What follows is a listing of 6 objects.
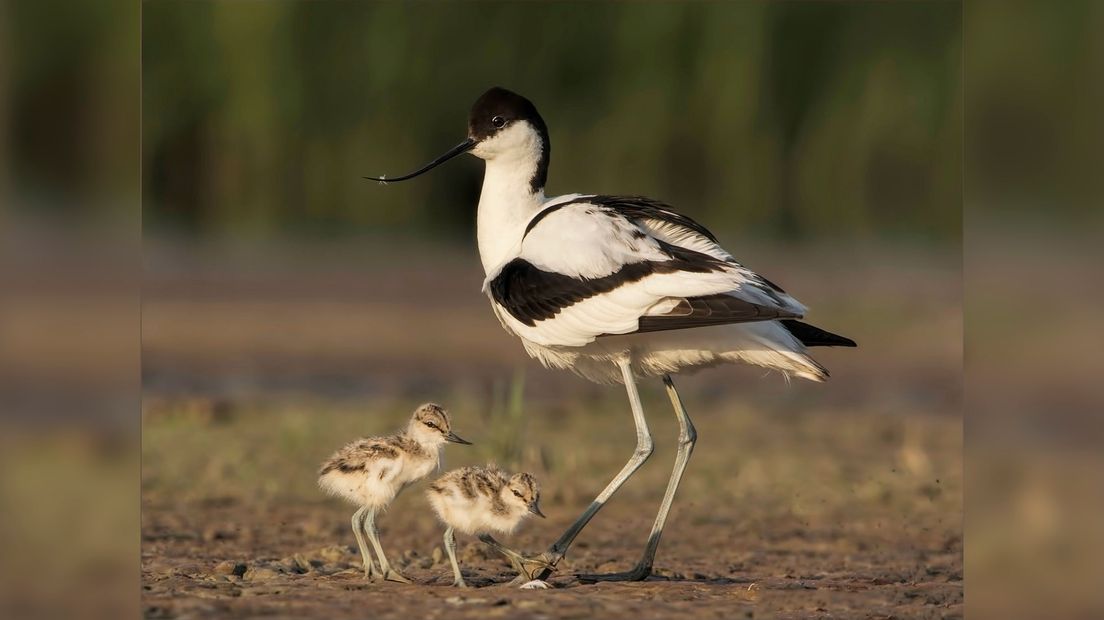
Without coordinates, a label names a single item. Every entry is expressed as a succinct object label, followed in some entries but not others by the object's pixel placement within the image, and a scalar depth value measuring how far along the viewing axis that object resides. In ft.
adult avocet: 29.99
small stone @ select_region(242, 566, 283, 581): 30.89
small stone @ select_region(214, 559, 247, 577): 32.22
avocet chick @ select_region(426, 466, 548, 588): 29.50
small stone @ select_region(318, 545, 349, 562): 34.22
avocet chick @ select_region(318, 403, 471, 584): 30.66
